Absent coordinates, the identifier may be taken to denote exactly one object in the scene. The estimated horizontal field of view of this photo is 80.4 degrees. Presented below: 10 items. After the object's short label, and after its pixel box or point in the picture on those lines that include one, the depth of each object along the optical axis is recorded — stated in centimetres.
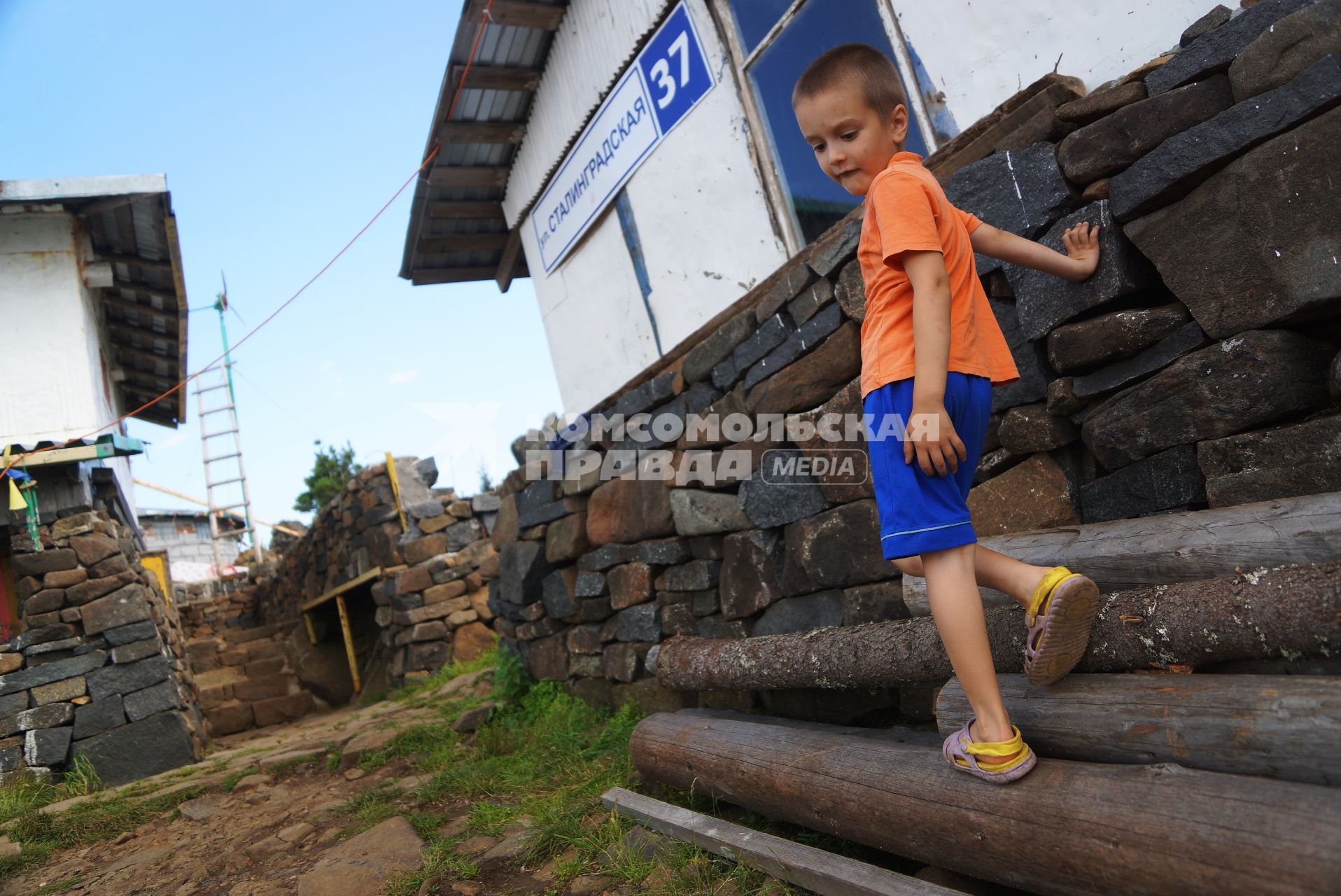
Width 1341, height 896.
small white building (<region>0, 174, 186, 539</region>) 680
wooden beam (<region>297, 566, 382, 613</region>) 979
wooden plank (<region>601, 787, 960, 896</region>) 190
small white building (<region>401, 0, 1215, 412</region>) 291
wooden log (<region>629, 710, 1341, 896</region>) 130
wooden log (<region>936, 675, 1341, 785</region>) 144
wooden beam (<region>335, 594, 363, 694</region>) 1046
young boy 177
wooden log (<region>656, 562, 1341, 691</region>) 153
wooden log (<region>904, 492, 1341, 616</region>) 167
